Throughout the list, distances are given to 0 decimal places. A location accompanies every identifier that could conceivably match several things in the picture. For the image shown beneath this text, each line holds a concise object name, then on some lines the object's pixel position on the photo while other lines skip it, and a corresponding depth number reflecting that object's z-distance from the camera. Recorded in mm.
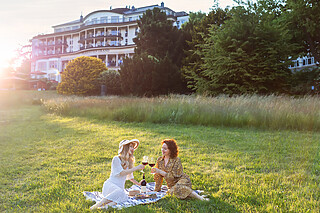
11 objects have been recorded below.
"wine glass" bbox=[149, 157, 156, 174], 3749
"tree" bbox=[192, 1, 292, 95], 17688
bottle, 3994
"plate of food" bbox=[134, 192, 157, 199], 4109
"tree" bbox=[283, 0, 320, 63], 22312
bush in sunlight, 31719
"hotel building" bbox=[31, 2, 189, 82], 53312
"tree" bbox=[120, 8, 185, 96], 24812
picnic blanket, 3825
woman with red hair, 3996
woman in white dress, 3797
